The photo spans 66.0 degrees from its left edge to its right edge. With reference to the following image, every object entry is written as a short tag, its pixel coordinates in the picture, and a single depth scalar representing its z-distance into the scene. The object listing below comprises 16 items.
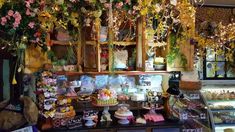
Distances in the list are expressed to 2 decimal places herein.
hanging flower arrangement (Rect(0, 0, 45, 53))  1.72
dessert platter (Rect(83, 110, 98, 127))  2.21
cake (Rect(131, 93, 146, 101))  2.43
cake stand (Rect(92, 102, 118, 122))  2.31
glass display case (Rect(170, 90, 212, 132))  2.34
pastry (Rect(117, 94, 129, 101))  2.43
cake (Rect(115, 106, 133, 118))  2.27
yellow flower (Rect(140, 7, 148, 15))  2.10
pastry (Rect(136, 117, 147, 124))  2.28
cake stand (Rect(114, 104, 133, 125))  2.26
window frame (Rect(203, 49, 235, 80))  3.04
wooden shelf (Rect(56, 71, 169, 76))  2.28
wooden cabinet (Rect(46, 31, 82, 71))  2.35
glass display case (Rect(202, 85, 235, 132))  2.90
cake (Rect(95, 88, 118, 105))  2.27
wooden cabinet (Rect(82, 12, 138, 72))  2.28
